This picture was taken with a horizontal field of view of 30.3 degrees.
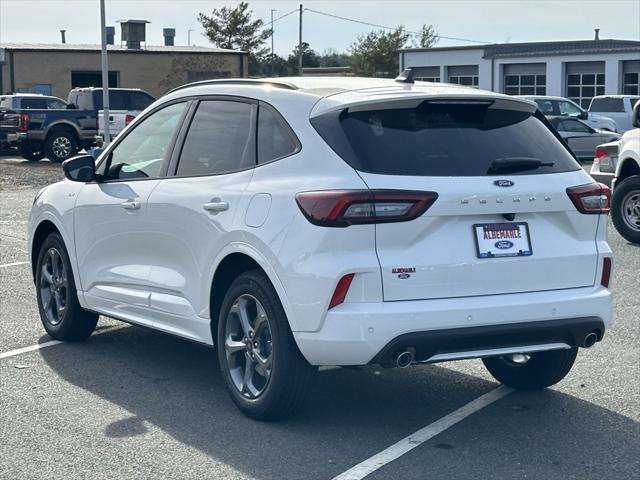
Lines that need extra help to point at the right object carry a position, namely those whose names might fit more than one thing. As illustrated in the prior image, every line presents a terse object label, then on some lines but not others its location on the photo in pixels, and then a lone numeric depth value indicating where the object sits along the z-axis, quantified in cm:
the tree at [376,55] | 8900
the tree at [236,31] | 7675
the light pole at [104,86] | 2931
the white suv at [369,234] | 550
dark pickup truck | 3134
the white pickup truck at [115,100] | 3356
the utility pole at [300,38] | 6787
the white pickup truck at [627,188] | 1418
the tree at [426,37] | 9762
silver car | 3011
